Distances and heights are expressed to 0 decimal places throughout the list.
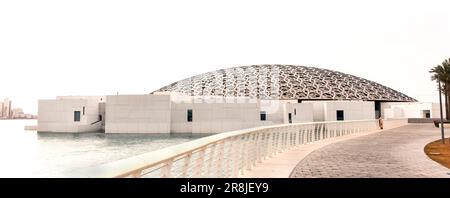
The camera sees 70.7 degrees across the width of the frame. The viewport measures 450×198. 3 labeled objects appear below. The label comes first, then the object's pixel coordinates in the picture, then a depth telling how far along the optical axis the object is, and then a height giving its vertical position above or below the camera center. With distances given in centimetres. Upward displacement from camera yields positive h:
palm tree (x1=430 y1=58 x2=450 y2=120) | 4497 +477
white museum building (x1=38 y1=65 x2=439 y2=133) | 3984 -28
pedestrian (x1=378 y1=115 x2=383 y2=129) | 2922 -128
